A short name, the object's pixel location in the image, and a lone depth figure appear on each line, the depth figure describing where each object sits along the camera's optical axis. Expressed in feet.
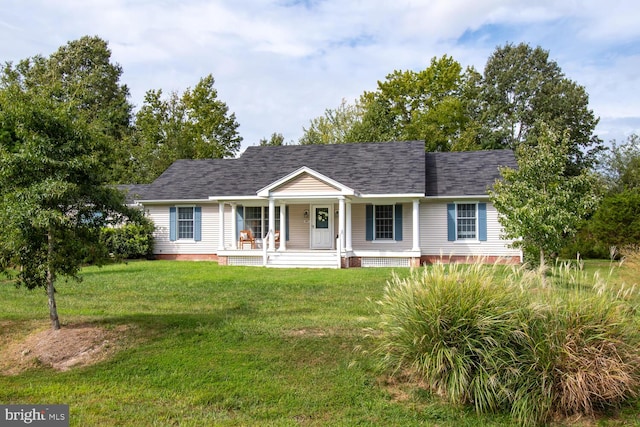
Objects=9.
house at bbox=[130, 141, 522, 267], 61.41
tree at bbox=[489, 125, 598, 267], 35.81
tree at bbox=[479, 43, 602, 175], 118.93
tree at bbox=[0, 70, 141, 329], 22.53
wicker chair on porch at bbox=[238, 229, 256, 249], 67.82
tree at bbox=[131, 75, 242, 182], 114.62
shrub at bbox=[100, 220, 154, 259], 69.87
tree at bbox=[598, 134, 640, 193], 132.05
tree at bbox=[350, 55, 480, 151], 116.67
